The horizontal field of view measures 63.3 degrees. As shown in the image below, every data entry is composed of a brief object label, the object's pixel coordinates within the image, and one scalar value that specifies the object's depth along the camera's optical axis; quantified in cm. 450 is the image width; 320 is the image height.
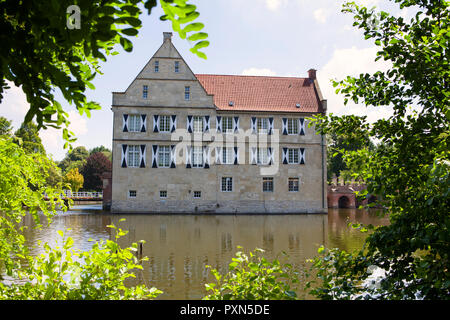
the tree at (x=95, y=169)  5591
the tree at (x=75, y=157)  7031
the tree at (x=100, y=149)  7839
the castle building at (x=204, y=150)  2841
